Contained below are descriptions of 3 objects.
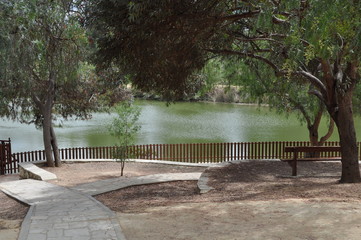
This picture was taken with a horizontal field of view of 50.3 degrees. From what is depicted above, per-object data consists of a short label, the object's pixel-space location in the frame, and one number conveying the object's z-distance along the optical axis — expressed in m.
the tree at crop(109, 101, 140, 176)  11.72
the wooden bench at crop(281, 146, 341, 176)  9.91
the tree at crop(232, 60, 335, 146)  14.94
